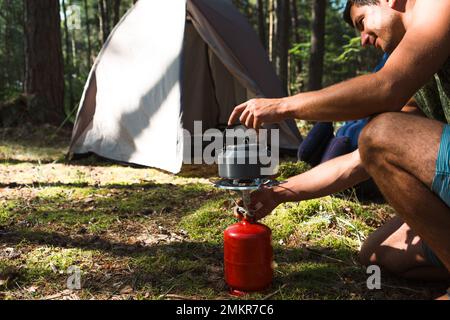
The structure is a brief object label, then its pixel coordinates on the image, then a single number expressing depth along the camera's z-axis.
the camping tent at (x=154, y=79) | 4.71
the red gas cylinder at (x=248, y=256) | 1.84
